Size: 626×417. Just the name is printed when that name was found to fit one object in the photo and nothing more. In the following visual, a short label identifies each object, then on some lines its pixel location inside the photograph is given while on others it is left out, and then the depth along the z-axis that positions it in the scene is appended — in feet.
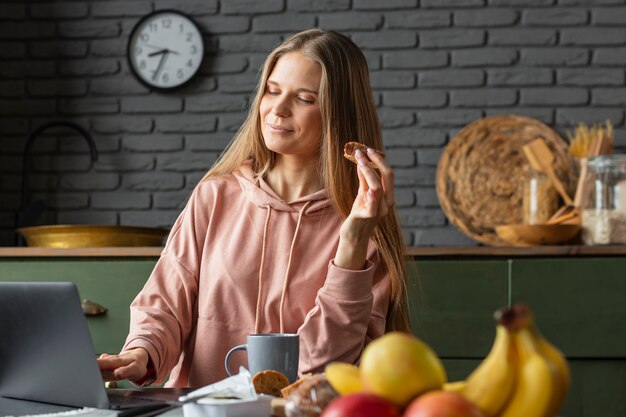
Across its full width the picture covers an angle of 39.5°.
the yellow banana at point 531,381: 2.47
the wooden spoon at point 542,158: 8.78
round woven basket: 9.01
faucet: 9.61
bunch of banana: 2.47
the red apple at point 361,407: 2.33
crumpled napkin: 3.32
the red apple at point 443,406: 2.29
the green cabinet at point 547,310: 7.64
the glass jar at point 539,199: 8.71
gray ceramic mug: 4.03
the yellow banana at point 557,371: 2.49
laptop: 3.56
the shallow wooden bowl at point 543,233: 7.98
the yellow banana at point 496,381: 2.52
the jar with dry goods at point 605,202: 7.93
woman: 5.65
